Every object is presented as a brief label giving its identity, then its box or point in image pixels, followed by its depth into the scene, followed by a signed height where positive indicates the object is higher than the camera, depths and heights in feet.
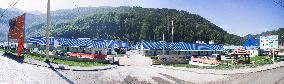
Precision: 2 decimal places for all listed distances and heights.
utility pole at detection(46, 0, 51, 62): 123.24 +5.34
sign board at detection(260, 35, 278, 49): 161.79 +1.29
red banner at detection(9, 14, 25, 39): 133.99 +6.78
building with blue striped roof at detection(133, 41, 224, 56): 266.57 -3.88
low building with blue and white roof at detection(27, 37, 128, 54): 258.16 -0.66
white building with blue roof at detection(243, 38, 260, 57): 350.19 +0.64
